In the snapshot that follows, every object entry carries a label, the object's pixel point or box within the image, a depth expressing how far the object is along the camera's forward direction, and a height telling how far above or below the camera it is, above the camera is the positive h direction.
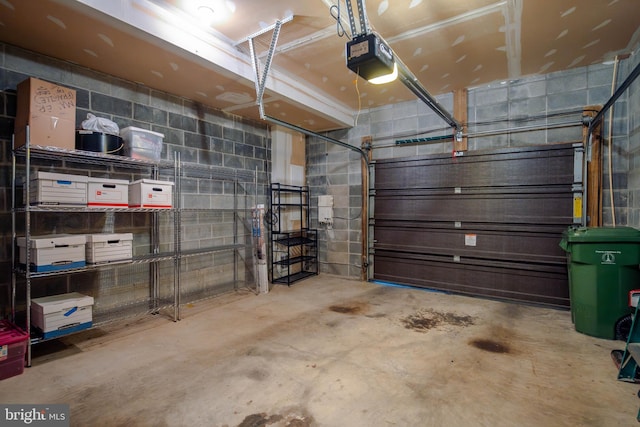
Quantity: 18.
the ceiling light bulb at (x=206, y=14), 2.46 +1.66
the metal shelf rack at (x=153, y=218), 2.48 -0.04
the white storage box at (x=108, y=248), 2.65 -0.30
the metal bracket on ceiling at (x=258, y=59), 2.64 +1.53
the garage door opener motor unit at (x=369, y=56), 1.96 +1.03
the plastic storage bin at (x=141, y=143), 2.93 +0.70
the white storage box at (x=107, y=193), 2.62 +0.19
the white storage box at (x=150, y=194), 2.93 +0.20
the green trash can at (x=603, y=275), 2.65 -0.55
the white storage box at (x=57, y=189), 2.36 +0.20
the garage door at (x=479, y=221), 3.68 -0.11
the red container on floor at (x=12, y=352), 2.12 -0.96
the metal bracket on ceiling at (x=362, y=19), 1.94 +1.26
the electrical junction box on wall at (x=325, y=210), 5.25 +0.07
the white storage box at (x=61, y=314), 2.36 -0.79
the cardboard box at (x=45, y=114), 2.35 +0.80
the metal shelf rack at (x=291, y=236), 4.97 -0.38
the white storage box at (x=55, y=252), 2.35 -0.29
